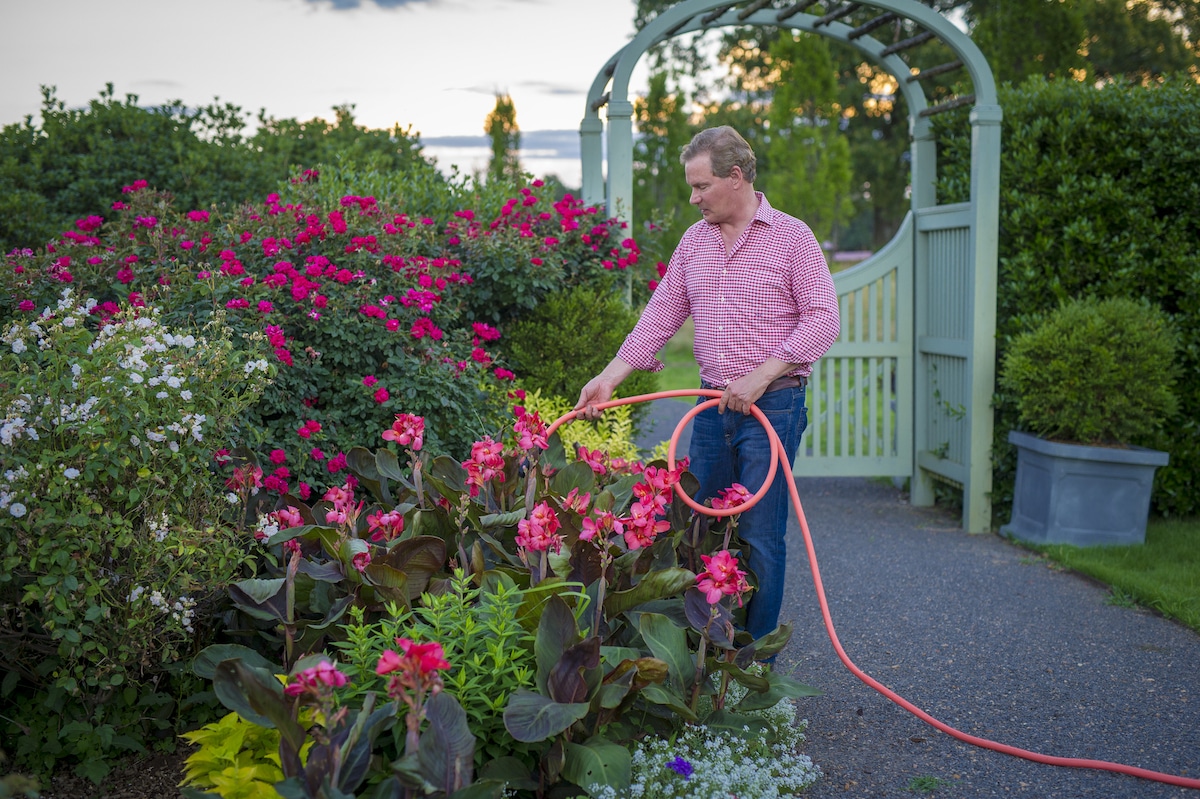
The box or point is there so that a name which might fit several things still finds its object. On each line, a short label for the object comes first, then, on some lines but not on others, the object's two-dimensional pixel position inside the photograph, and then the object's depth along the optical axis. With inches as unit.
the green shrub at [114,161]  254.4
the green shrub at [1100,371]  175.9
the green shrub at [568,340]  195.8
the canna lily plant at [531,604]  73.9
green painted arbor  196.5
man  111.6
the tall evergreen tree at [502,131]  740.0
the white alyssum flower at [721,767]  86.2
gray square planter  177.2
